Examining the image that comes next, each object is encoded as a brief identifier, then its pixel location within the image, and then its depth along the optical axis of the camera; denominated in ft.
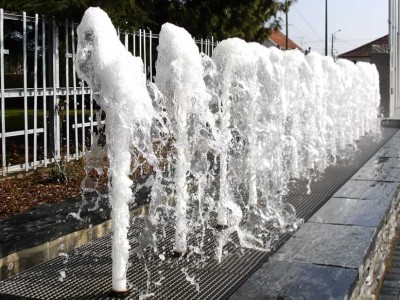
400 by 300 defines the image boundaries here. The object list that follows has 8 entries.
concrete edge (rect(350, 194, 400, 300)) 11.67
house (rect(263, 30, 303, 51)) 189.71
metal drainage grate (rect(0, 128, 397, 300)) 11.23
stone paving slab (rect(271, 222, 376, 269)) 11.67
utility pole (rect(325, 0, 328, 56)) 121.74
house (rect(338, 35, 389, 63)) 190.77
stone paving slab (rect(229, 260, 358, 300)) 9.99
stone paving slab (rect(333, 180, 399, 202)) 17.31
